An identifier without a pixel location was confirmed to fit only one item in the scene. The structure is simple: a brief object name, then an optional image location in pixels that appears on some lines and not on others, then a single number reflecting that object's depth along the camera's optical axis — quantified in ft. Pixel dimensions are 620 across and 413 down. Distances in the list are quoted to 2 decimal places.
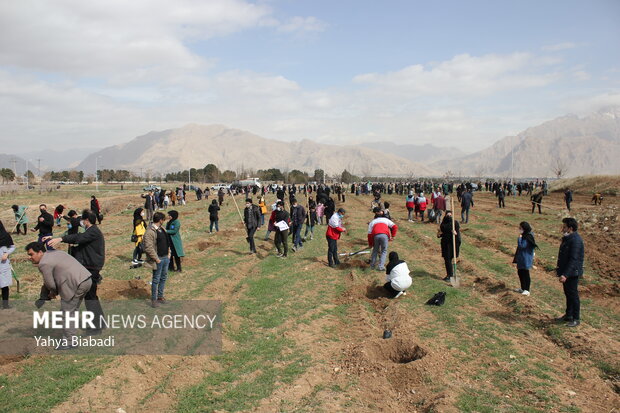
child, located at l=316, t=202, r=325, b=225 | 68.49
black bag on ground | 29.99
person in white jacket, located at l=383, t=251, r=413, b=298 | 31.40
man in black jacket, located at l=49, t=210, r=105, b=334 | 22.52
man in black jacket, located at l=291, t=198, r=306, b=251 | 46.35
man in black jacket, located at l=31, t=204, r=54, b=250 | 36.47
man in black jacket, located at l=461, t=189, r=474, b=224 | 71.00
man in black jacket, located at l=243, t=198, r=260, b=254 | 44.83
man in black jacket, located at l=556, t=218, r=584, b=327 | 25.63
